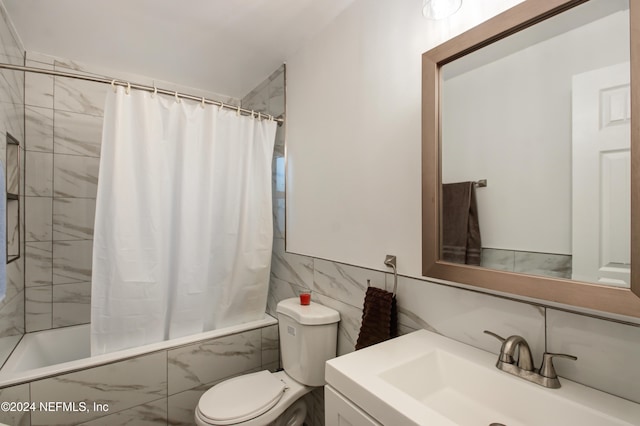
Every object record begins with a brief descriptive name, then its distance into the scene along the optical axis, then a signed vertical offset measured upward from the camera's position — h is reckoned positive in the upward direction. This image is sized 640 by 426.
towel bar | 1.31 -0.22
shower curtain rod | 1.49 +0.74
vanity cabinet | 0.80 -0.57
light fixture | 1.04 +0.75
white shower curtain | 1.62 -0.04
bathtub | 1.42 -0.82
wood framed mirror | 0.68 +0.19
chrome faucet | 0.80 -0.42
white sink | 0.70 -0.47
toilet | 1.39 -0.90
